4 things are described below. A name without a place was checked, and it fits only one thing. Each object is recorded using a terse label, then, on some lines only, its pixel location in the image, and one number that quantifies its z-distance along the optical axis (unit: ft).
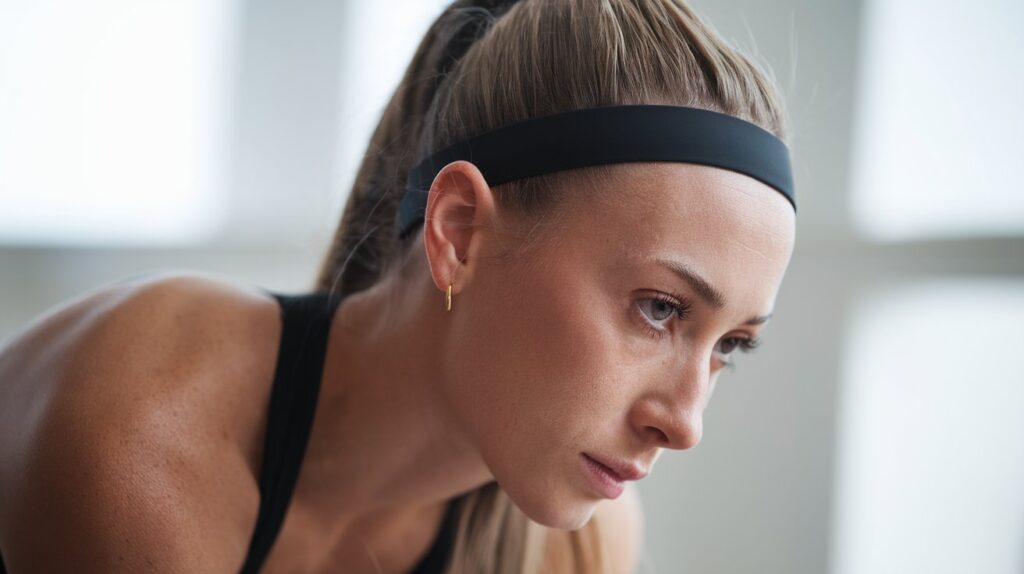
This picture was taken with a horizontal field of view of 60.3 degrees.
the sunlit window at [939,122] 4.89
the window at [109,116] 9.50
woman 3.23
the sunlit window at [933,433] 4.93
